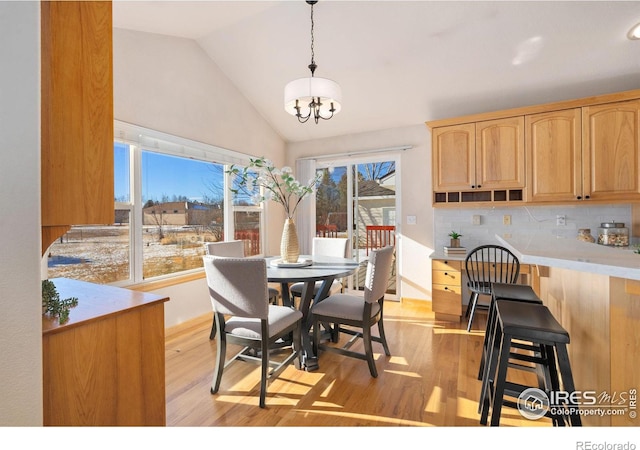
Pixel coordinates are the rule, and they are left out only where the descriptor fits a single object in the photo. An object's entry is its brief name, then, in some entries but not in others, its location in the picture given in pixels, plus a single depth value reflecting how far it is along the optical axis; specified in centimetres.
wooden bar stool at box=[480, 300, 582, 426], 131
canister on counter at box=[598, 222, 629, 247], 288
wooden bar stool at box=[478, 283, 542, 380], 181
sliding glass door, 424
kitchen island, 115
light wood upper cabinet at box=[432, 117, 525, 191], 322
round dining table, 221
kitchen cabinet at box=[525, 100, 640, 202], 280
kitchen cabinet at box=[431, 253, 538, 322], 333
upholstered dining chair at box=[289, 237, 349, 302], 329
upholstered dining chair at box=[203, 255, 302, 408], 186
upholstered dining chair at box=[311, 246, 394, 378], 224
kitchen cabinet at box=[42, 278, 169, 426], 96
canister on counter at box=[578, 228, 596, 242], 312
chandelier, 214
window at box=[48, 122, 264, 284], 251
